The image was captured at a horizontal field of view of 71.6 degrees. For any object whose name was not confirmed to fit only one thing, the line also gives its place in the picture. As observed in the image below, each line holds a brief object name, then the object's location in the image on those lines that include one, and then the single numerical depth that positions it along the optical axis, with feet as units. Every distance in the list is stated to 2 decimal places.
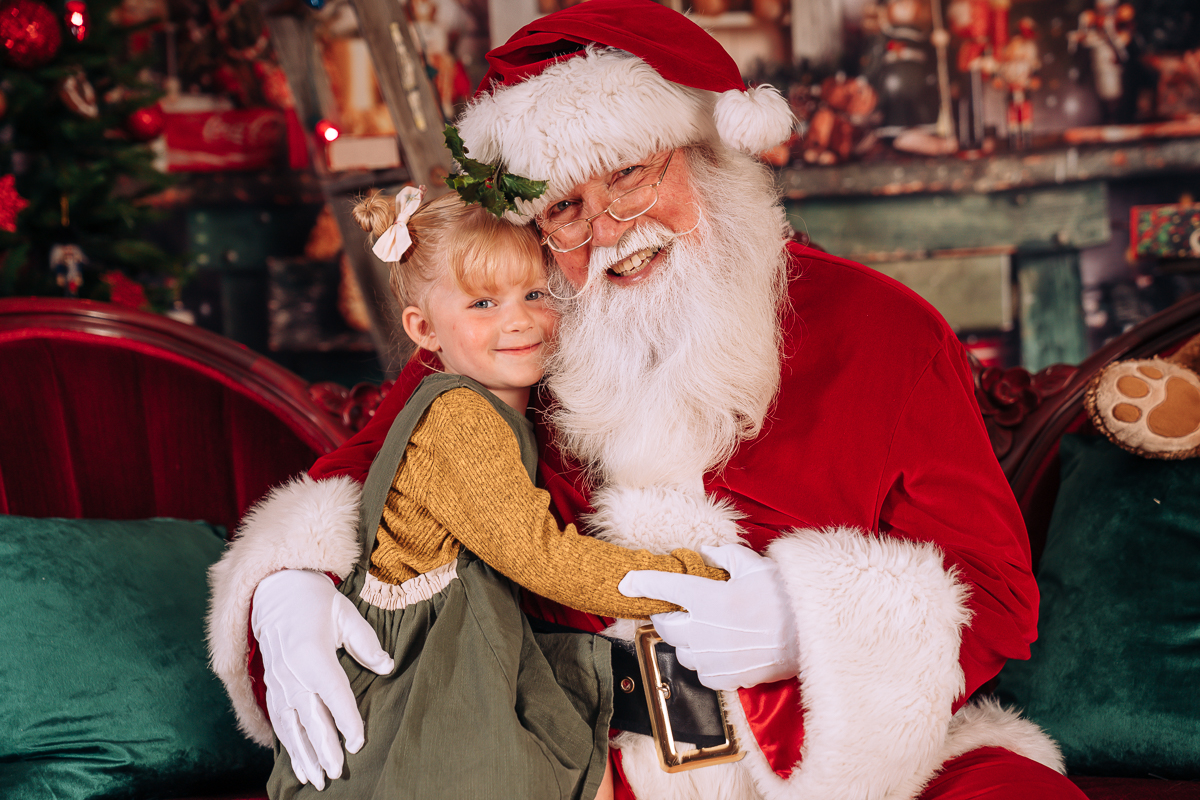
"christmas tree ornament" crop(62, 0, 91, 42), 10.93
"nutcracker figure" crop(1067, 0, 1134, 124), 10.62
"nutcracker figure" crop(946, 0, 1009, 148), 10.99
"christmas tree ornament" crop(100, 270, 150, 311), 11.31
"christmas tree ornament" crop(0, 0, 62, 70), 10.21
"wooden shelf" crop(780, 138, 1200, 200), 10.71
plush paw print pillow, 5.97
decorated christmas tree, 10.63
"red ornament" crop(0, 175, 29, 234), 10.33
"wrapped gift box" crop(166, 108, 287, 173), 12.98
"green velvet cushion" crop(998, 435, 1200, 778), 5.75
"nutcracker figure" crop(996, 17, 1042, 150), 10.92
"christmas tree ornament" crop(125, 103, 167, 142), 11.69
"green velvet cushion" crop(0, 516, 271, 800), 5.59
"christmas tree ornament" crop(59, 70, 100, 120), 11.12
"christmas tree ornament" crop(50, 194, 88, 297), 11.09
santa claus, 4.50
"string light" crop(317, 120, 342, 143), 8.51
